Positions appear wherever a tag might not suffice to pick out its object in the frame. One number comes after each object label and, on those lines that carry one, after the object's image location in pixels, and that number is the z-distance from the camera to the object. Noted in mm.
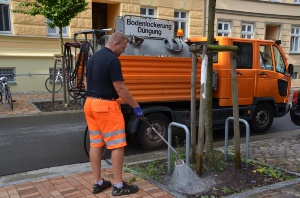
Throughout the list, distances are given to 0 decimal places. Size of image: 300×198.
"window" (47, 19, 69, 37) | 13810
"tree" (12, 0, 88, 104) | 9398
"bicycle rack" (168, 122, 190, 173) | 4024
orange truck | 5652
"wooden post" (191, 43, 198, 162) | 4359
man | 3504
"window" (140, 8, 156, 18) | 16203
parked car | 6828
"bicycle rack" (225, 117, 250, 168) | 4747
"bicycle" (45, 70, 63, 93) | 13578
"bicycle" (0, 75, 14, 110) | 9727
